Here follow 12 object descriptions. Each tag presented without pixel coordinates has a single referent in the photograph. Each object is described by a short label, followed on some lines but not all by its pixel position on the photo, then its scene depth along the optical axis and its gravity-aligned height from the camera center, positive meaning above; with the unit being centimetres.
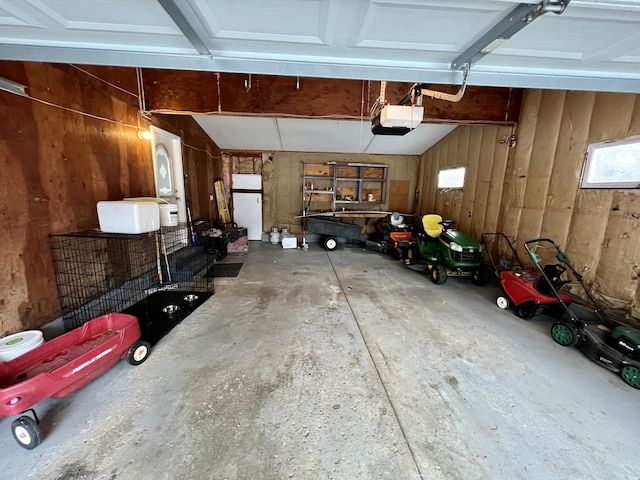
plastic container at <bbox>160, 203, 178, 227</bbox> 274 -26
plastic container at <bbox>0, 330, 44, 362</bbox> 152 -98
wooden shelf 629 +35
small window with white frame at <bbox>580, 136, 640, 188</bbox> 234 +37
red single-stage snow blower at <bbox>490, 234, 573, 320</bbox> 245 -92
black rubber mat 385 -125
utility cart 554 -76
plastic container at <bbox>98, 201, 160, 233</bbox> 220 -24
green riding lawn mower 352 -80
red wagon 123 -106
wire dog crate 220 -95
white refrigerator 630 -23
